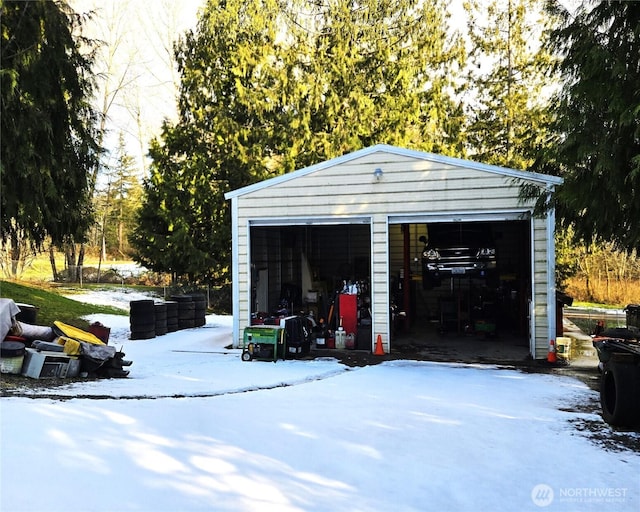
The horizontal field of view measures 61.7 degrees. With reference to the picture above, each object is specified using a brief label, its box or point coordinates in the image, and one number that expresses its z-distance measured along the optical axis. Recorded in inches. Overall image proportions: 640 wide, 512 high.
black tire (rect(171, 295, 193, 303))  559.2
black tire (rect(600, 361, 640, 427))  192.5
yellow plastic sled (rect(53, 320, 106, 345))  320.8
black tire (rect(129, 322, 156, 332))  476.7
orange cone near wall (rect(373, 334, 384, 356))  394.9
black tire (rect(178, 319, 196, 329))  550.0
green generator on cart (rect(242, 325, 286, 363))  371.9
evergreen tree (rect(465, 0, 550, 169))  882.8
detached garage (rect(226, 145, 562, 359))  373.4
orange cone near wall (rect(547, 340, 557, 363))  357.4
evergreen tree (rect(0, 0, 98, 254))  391.9
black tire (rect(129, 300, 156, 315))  475.8
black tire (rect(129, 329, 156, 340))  477.1
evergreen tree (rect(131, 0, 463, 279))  756.6
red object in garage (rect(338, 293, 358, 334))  418.9
